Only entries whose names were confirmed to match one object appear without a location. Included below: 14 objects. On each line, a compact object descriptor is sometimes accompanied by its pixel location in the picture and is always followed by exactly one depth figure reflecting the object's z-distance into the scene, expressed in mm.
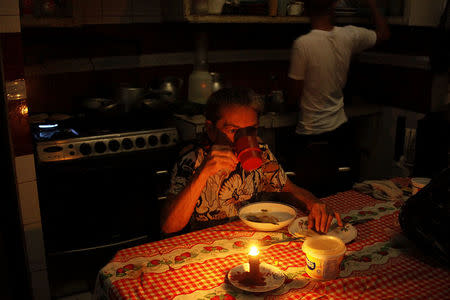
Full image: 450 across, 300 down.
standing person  2699
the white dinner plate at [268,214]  1650
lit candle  1318
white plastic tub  1351
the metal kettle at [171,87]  3277
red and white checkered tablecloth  1322
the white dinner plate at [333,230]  1626
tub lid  1364
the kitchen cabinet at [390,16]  3143
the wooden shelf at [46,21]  2777
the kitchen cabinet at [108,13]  2899
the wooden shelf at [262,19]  3107
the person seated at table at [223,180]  1684
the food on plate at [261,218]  1695
